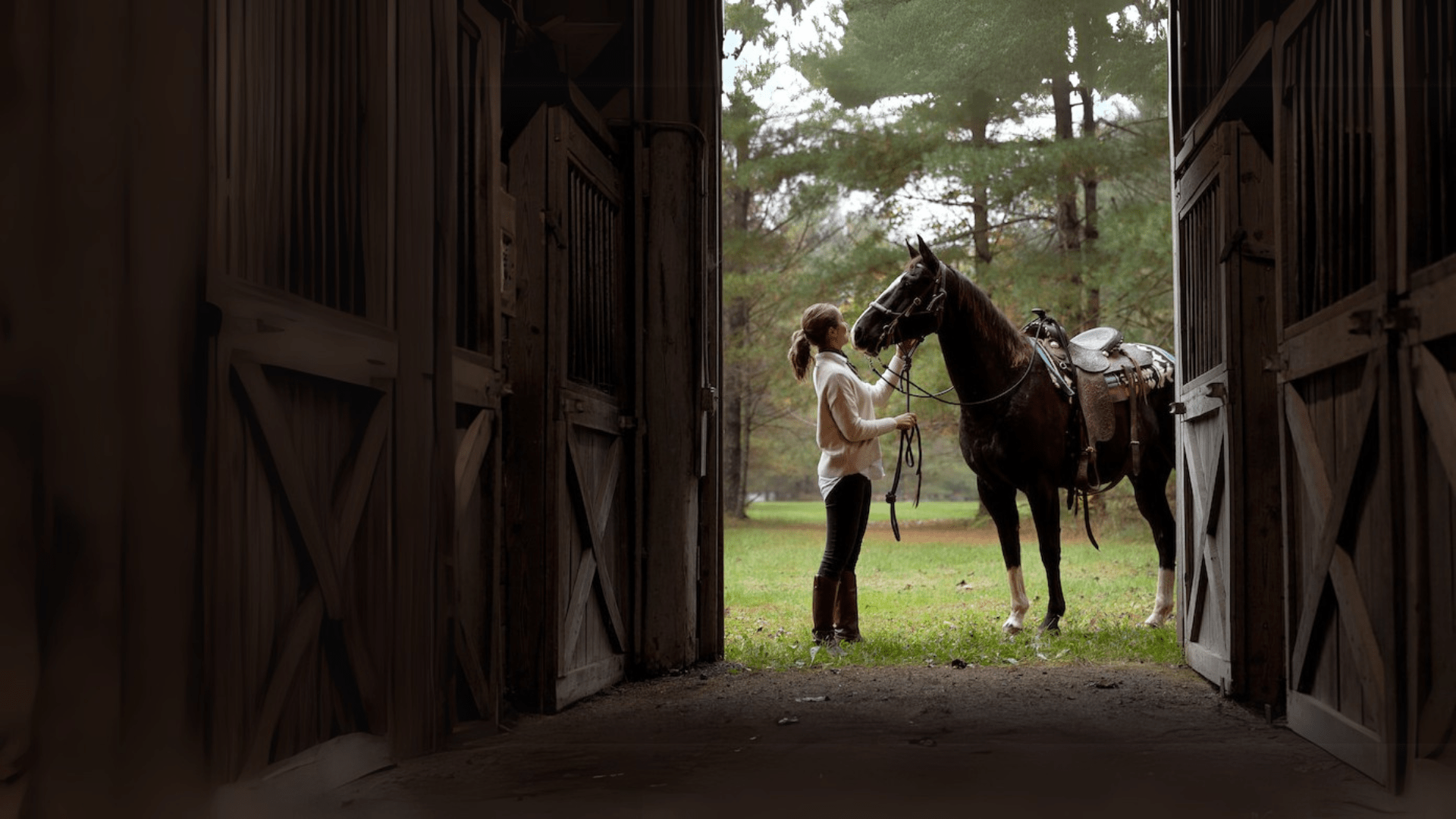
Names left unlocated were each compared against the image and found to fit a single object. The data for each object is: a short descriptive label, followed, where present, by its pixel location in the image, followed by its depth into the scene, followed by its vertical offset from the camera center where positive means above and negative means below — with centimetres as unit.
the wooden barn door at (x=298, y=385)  291 +18
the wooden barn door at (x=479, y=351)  449 +37
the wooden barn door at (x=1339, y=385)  357 +21
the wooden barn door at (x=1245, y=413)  524 +16
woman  725 +0
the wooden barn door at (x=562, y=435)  509 +7
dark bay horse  780 +33
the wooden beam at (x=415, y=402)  385 +15
